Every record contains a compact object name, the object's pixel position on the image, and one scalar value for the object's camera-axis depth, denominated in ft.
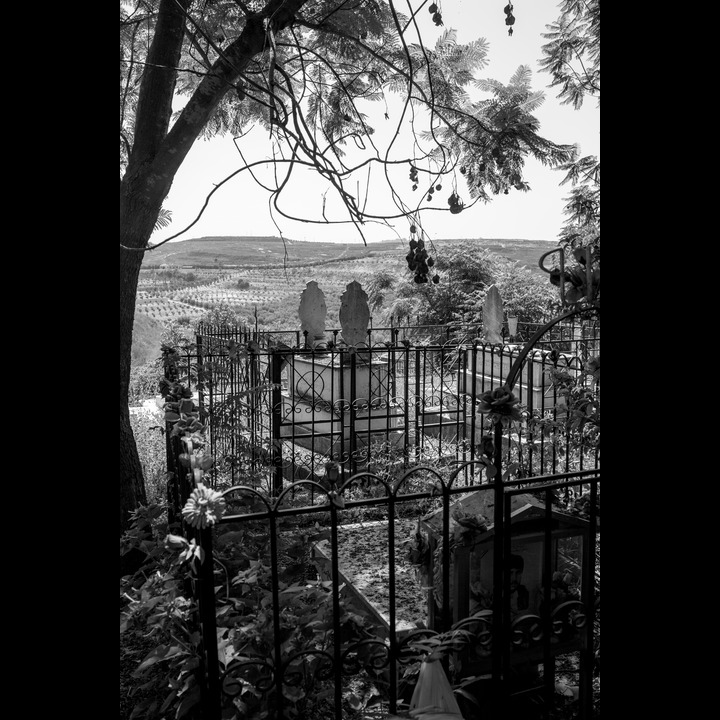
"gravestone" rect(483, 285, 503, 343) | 24.58
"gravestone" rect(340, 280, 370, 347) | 20.59
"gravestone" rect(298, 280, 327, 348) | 20.90
